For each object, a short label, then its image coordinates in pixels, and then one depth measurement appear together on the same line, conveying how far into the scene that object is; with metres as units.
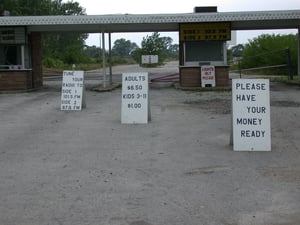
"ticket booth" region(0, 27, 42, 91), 21.64
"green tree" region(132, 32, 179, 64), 49.36
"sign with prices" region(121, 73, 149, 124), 12.21
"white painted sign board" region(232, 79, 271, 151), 8.92
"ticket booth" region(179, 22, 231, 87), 21.31
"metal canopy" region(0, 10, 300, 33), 20.09
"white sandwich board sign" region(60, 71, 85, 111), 14.67
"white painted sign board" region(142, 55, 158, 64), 42.14
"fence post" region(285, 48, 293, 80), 25.73
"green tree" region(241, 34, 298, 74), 35.94
